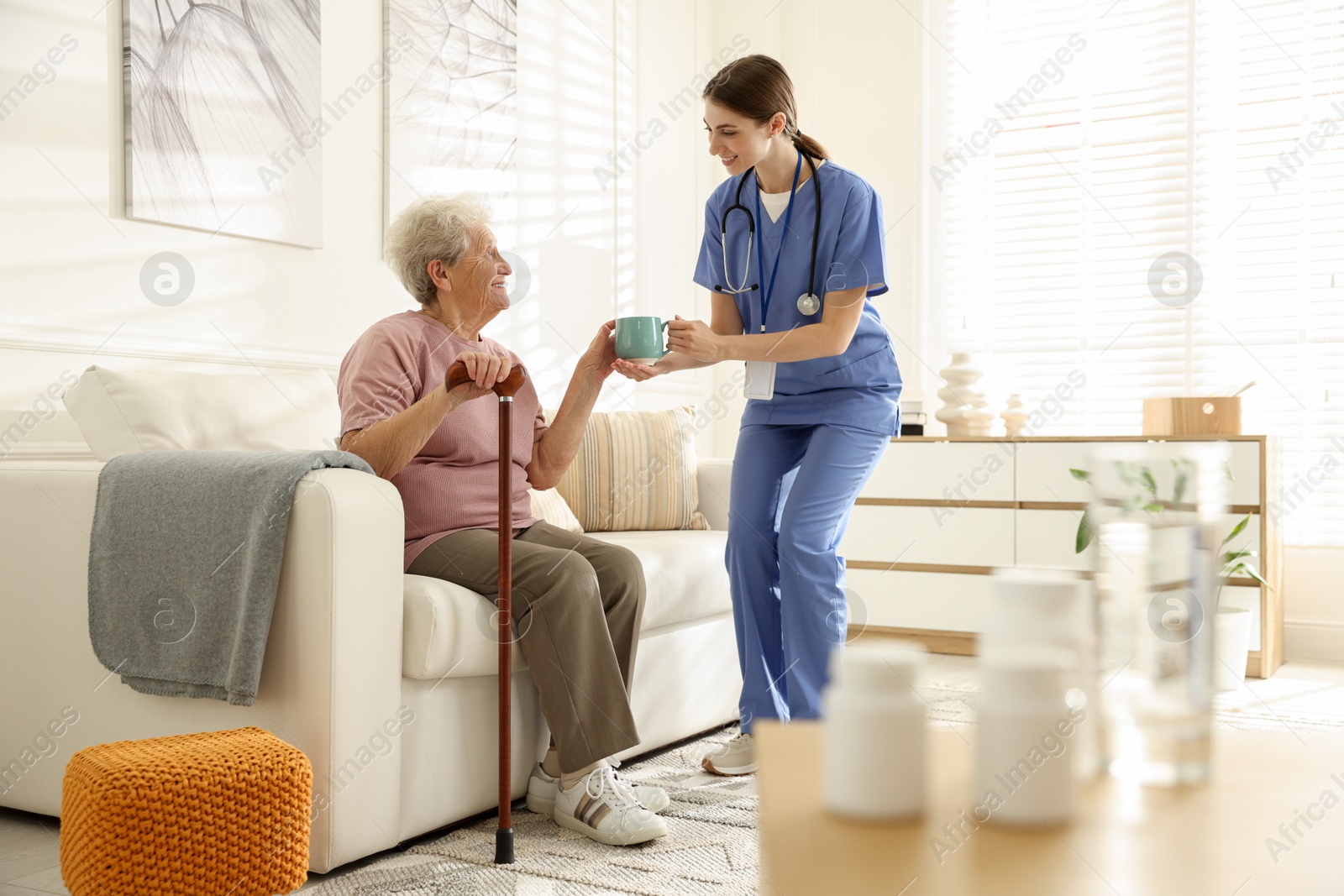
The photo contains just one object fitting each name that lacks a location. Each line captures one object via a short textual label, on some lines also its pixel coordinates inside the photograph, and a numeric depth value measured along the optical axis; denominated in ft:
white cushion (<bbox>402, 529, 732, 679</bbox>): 5.40
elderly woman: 5.67
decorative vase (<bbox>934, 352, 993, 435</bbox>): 12.44
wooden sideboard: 10.53
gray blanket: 4.97
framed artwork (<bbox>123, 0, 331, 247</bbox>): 7.29
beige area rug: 4.97
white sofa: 4.98
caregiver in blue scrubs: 6.59
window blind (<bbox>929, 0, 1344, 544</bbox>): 12.09
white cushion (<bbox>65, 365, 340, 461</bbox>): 5.85
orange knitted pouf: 4.11
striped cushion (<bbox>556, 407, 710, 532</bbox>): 8.90
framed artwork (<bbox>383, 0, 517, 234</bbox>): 9.53
